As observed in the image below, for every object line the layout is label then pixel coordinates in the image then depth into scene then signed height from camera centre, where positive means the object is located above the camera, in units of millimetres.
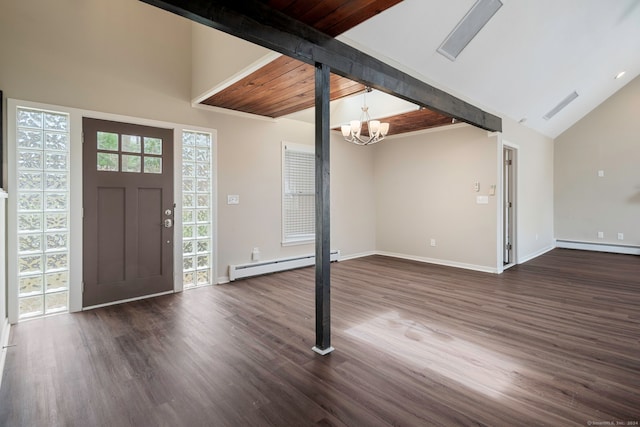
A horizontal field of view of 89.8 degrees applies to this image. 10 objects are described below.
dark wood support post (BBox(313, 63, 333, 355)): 2584 +9
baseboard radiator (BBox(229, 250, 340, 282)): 4789 -877
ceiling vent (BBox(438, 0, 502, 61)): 3205 +1927
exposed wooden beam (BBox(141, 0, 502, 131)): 1974 +1280
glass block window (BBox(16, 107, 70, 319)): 3260 +10
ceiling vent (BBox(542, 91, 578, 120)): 6051 +2068
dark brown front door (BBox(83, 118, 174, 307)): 3633 +13
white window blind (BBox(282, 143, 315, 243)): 5508 +326
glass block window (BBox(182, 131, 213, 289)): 4418 +43
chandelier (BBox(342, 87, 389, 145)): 4398 +1175
